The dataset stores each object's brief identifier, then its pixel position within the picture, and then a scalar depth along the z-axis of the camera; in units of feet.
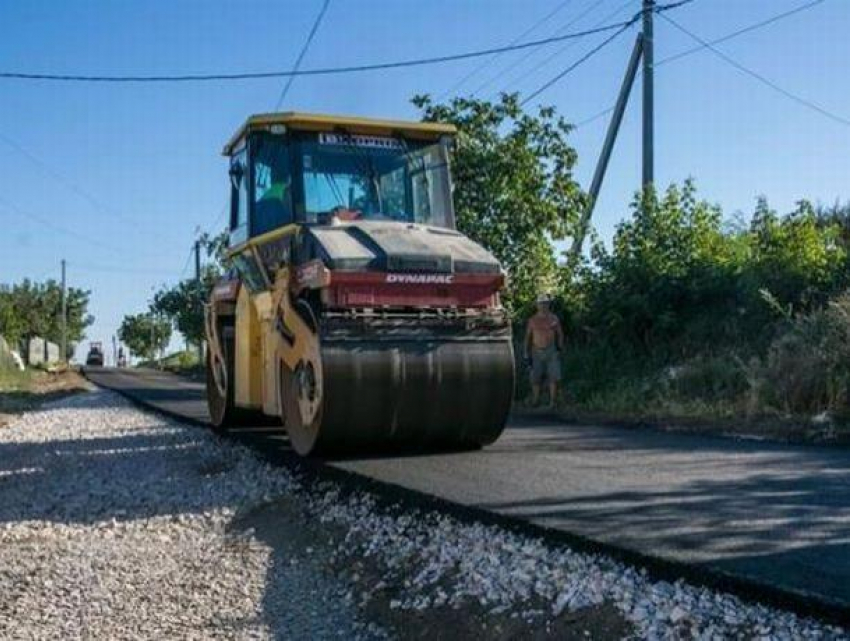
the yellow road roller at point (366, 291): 24.54
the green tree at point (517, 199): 58.59
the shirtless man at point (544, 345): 45.11
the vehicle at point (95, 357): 247.09
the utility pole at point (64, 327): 225.27
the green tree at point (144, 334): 273.33
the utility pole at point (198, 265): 151.02
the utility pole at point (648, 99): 57.93
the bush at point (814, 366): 33.73
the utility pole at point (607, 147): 59.41
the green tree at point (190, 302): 137.17
